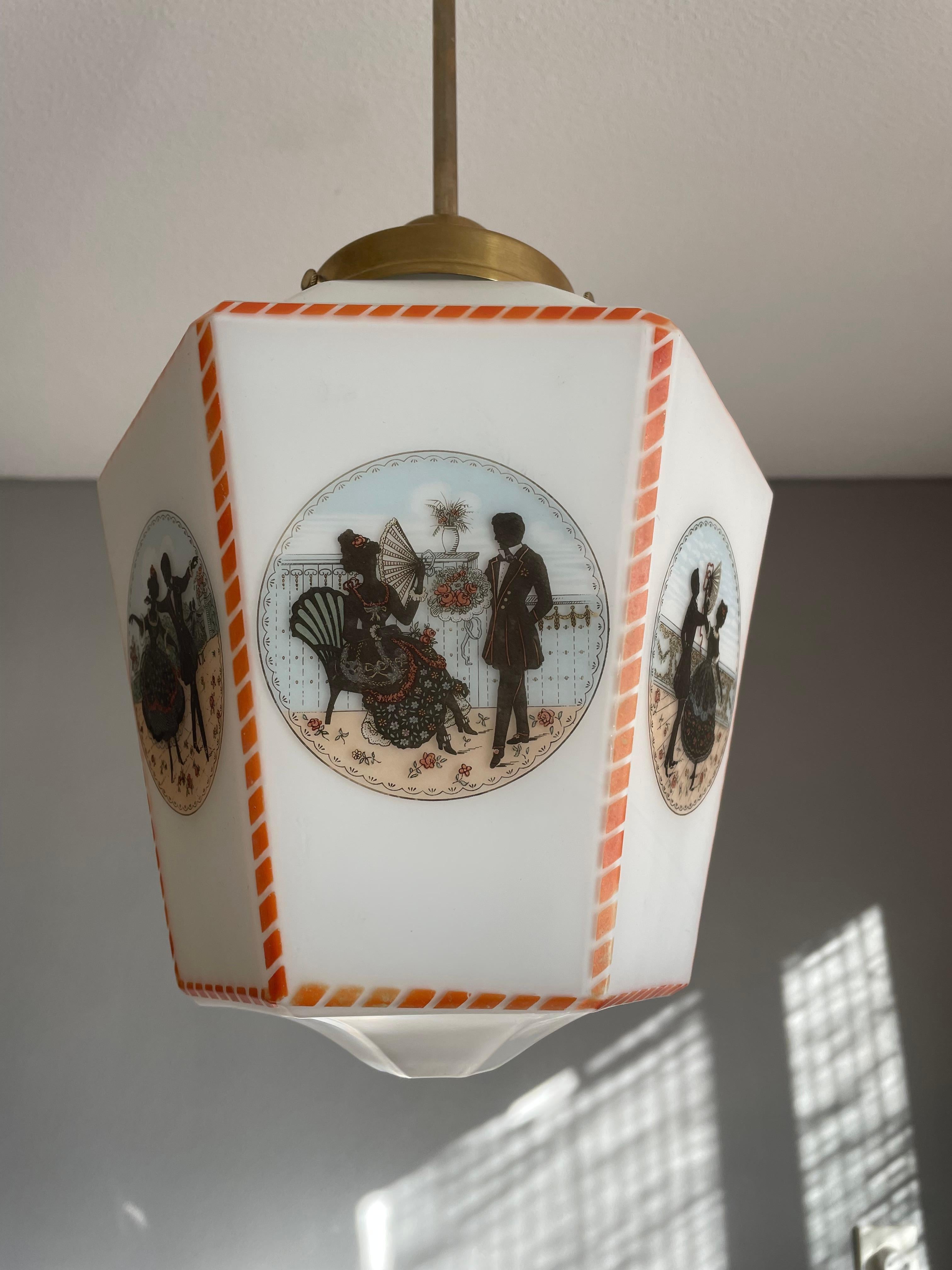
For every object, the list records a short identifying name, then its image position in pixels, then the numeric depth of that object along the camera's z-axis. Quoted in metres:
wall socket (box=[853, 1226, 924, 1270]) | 1.57
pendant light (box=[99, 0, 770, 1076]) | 0.51
